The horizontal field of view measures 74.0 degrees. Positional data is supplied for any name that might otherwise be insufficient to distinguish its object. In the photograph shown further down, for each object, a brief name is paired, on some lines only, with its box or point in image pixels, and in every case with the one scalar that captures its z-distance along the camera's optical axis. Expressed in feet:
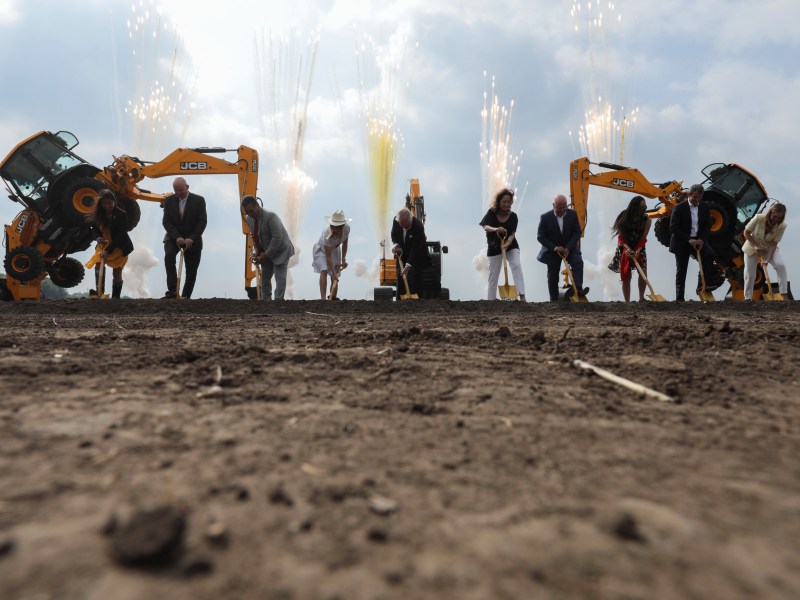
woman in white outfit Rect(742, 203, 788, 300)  28.91
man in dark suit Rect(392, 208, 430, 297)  29.17
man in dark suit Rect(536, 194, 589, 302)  27.71
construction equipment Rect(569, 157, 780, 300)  39.24
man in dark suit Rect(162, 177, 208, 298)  27.58
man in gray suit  27.61
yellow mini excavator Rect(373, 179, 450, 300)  40.16
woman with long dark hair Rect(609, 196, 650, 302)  29.68
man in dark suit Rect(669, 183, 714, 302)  29.14
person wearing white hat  29.19
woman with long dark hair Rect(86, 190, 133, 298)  30.60
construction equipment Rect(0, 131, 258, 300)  34.76
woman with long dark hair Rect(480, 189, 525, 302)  27.35
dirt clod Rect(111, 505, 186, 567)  3.32
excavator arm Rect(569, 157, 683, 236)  40.88
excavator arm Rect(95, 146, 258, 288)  37.04
